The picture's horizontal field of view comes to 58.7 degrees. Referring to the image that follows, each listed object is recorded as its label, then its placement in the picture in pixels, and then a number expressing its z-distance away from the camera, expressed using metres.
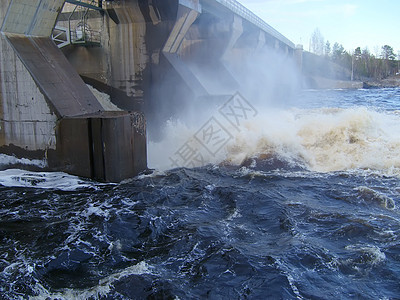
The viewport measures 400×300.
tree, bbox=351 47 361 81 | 97.96
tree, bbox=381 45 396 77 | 109.60
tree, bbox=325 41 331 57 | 121.06
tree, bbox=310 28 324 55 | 122.24
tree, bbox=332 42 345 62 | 104.81
